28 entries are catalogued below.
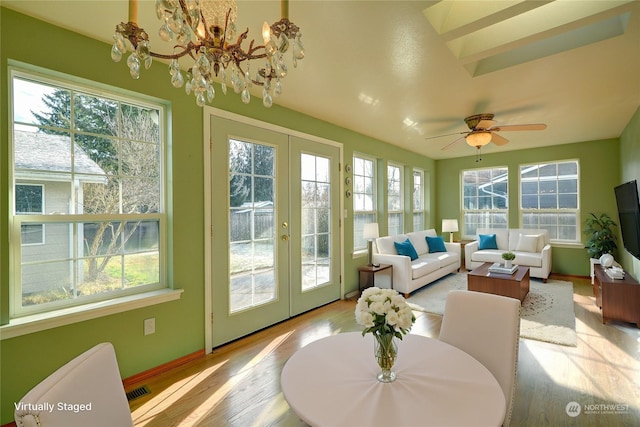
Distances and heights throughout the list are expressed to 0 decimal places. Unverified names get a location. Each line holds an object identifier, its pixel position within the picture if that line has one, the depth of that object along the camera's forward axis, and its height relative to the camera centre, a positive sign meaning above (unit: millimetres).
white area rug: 3113 -1238
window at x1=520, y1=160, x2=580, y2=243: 5730 +257
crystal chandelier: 1079 +706
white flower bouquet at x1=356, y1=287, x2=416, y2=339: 1158 -403
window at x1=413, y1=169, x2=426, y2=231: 6560 +278
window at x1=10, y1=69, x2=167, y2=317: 1943 +162
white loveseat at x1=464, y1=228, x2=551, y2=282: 5148 -725
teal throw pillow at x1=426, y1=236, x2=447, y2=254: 5828 -630
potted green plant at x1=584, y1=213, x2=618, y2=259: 4977 -429
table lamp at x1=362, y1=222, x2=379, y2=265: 4404 -261
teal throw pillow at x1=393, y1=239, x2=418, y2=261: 4846 -589
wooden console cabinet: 3250 -989
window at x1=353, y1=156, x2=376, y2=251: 4770 +284
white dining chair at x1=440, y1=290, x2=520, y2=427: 1443 -623
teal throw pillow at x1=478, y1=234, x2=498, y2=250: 6016 -607
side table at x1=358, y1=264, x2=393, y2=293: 4428 -953
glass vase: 1191 -575
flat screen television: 3004 -52
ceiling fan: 3707 +1023
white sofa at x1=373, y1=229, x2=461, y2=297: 4418 -800
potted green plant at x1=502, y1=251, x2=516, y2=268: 4277 -647
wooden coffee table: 3826 -935
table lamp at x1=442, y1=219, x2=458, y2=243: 6543 -297
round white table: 978 -663
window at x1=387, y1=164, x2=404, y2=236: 5656 +244
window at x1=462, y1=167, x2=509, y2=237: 6508 +299
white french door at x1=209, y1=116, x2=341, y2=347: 2912 -140
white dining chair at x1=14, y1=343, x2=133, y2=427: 774 -530
